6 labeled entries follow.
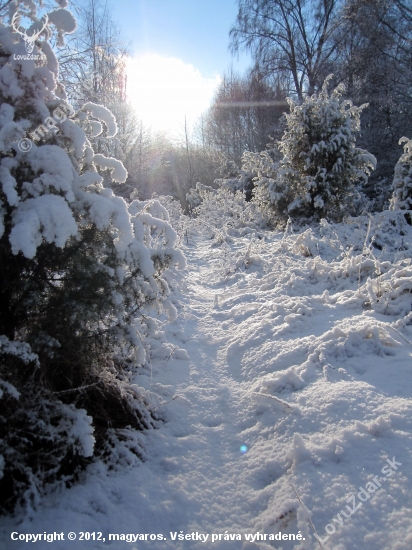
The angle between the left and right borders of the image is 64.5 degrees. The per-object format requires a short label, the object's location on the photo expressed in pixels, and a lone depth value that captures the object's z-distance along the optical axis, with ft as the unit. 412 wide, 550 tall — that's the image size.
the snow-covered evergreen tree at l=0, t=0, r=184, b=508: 5.14
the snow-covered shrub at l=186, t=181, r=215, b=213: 58.73
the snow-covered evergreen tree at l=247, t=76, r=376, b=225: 24.61
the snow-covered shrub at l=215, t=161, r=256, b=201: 50.62
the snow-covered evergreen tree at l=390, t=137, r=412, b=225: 23.66
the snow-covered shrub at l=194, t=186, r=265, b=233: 33.78
